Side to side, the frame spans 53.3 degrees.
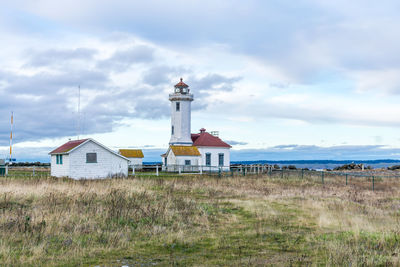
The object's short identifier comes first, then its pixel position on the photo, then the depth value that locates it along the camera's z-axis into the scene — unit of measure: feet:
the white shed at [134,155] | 161.68
